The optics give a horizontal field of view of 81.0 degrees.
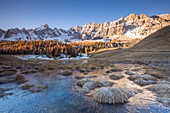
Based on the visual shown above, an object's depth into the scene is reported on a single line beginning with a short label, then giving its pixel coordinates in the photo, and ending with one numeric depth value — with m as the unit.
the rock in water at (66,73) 23.31
